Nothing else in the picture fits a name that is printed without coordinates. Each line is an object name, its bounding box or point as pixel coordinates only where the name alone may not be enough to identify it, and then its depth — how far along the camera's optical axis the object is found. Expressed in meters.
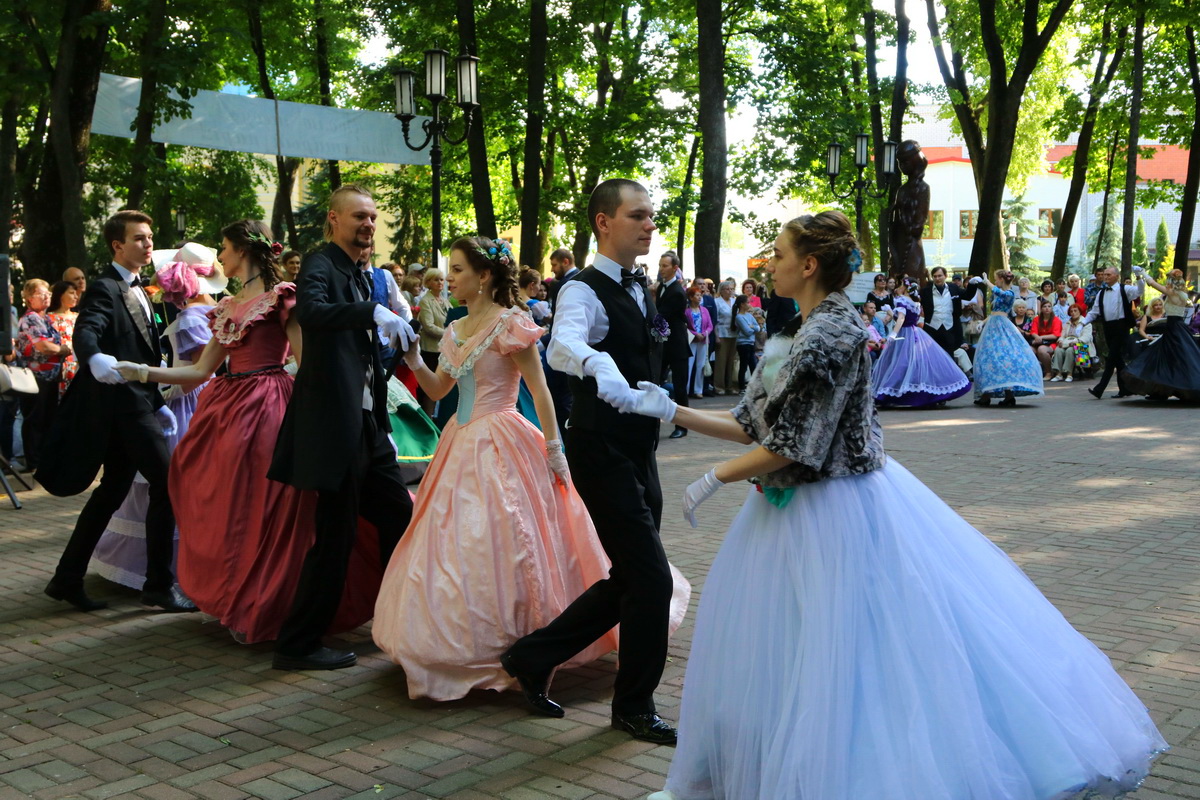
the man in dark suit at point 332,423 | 5.05
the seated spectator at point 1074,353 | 22.41
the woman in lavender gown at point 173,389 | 6.47
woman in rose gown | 5.59
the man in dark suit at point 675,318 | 11.65
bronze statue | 22.80
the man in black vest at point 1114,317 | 17.78
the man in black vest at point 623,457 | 4.23
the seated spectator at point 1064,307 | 23.75
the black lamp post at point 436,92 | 13.84
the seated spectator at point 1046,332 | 22.64
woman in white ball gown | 2.92
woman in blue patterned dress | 16.53
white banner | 14.30
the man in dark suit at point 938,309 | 20.27
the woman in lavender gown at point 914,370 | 16.98
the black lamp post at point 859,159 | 21.59
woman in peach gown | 4.71
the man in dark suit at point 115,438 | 6.22
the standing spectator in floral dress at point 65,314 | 10.81
